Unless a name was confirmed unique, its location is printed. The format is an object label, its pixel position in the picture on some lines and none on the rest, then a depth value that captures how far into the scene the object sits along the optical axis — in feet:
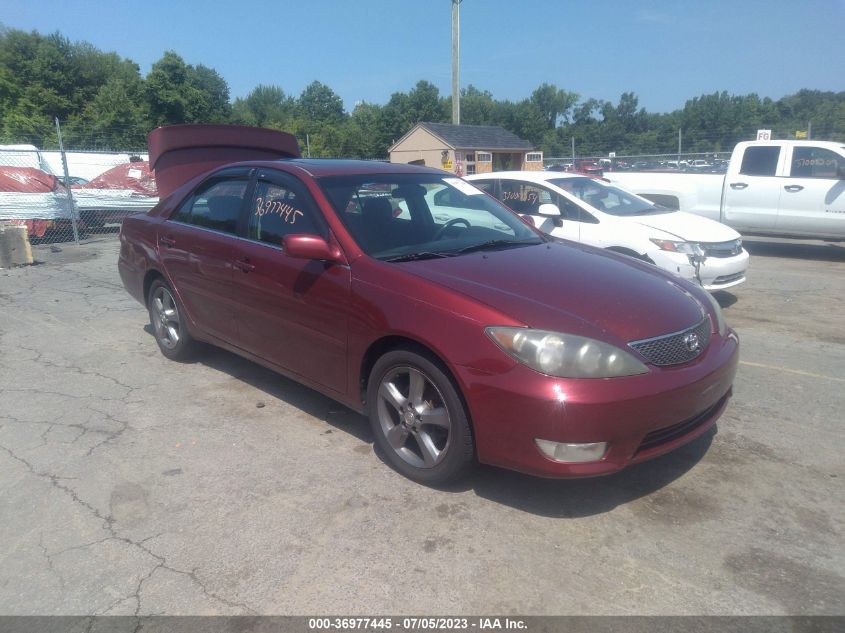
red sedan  9.64
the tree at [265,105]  200.95
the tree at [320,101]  282.66
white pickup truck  34.88
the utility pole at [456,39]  60.34
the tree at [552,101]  339.77
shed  108.99
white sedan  23.00
